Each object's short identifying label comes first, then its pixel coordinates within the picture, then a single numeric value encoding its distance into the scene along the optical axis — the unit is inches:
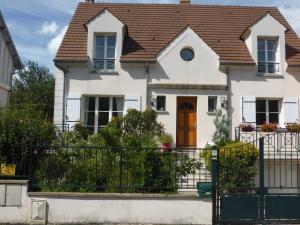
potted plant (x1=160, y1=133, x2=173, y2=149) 655.1
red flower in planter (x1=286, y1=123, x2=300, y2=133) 641.6
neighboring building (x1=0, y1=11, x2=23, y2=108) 810.4
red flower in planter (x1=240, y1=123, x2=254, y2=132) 660.7
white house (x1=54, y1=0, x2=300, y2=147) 716.7
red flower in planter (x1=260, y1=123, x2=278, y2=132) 662.5
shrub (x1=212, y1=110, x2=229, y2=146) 699.6
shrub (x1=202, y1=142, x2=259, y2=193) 508.4
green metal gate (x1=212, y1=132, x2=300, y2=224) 420.8
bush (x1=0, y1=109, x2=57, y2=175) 476.4
